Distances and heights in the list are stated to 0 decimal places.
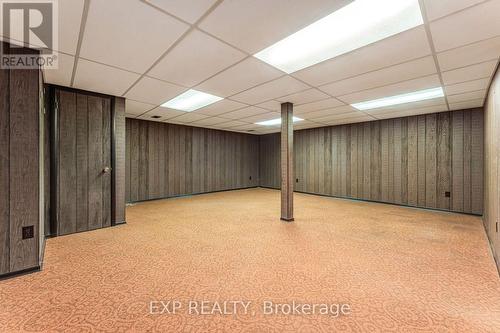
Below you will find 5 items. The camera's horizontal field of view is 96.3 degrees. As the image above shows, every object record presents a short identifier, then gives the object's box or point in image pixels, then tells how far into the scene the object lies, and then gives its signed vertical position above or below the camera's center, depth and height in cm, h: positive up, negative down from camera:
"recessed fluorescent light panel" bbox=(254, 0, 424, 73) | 171 +119
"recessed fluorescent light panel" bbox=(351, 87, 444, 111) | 369 +122
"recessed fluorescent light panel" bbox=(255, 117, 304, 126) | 590 +126
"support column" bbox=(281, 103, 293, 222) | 416 +9
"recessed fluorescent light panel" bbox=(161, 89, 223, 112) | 384 +125
